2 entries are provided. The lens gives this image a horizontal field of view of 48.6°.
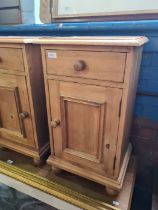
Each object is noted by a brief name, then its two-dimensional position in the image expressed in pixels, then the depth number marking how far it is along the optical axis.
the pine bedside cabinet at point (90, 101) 0.62
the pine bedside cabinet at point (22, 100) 0.78
